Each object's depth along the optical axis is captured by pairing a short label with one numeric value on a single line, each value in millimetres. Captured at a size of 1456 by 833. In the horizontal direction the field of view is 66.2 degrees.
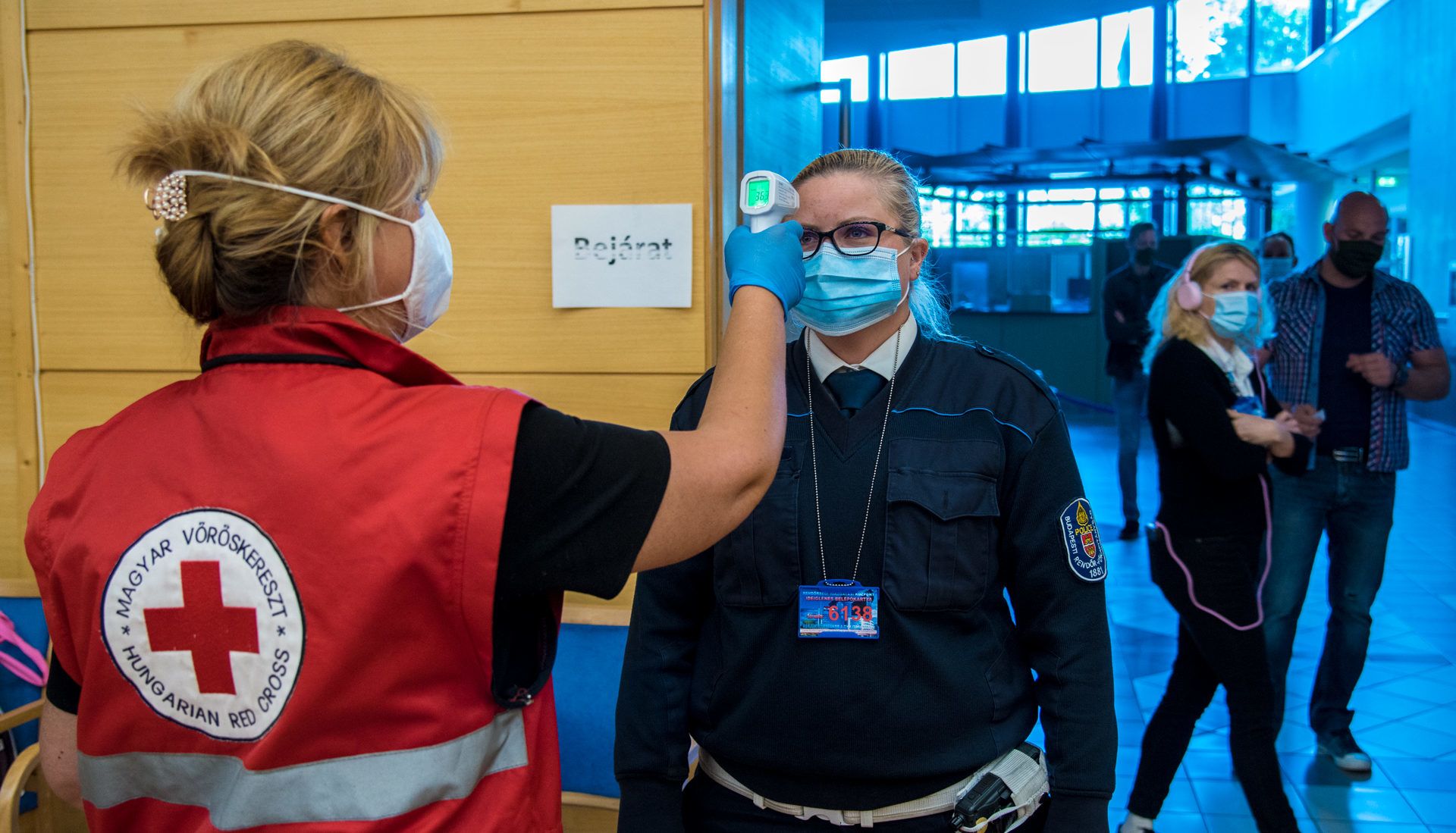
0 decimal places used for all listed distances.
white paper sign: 2217
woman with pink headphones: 2605
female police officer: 1420
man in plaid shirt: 3277
